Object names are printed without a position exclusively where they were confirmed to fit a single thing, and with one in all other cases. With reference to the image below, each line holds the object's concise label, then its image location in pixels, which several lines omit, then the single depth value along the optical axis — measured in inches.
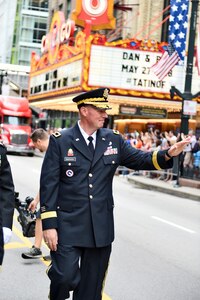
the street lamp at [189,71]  749.9
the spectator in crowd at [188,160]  754.2
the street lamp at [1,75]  2250.5
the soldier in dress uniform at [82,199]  156.3
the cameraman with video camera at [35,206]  262.5
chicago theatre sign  1066.1
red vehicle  1341.0
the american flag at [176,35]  817.5
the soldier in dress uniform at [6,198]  158.1
